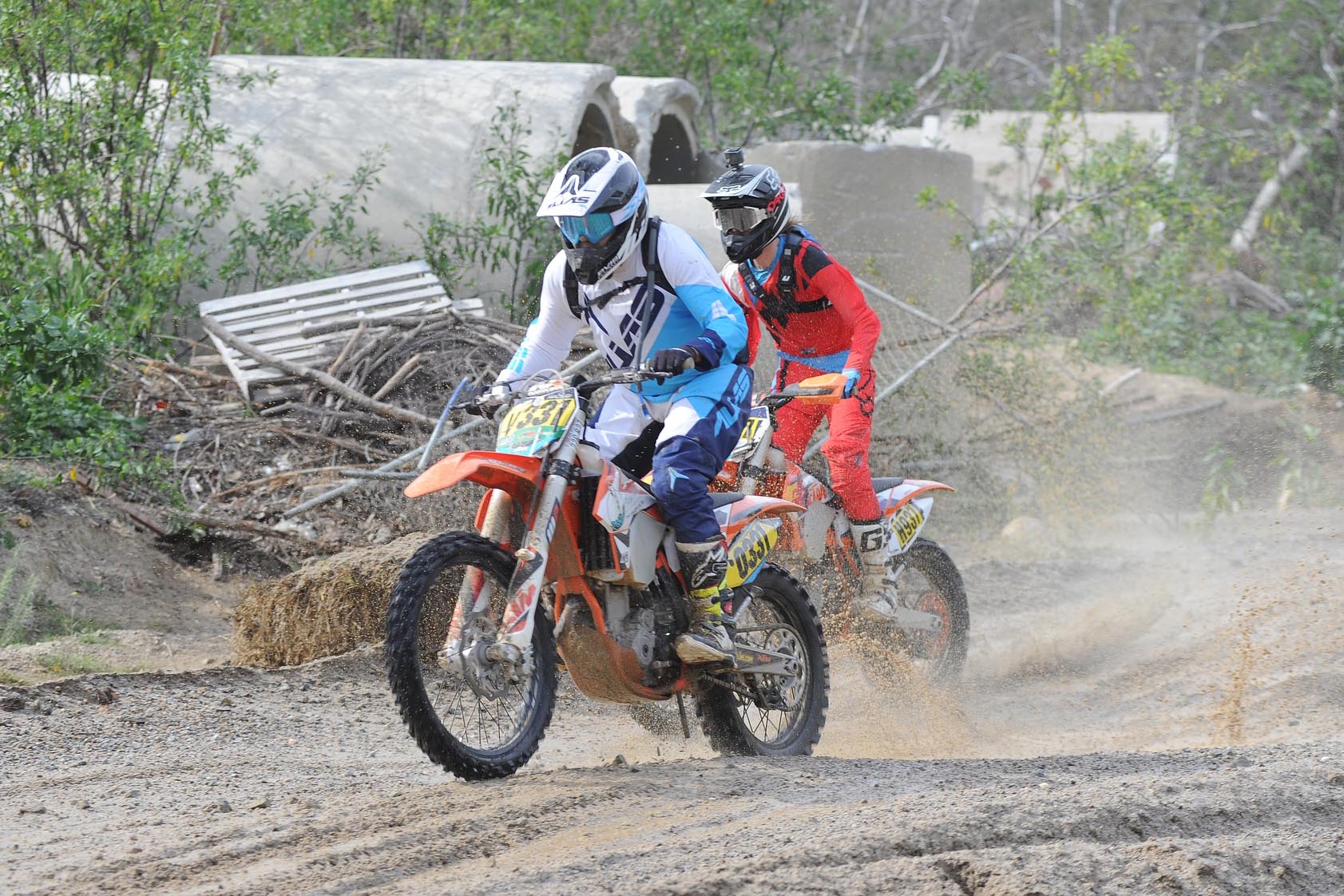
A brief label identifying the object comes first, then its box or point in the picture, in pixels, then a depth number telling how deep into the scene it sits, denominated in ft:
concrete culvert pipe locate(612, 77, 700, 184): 83.51
